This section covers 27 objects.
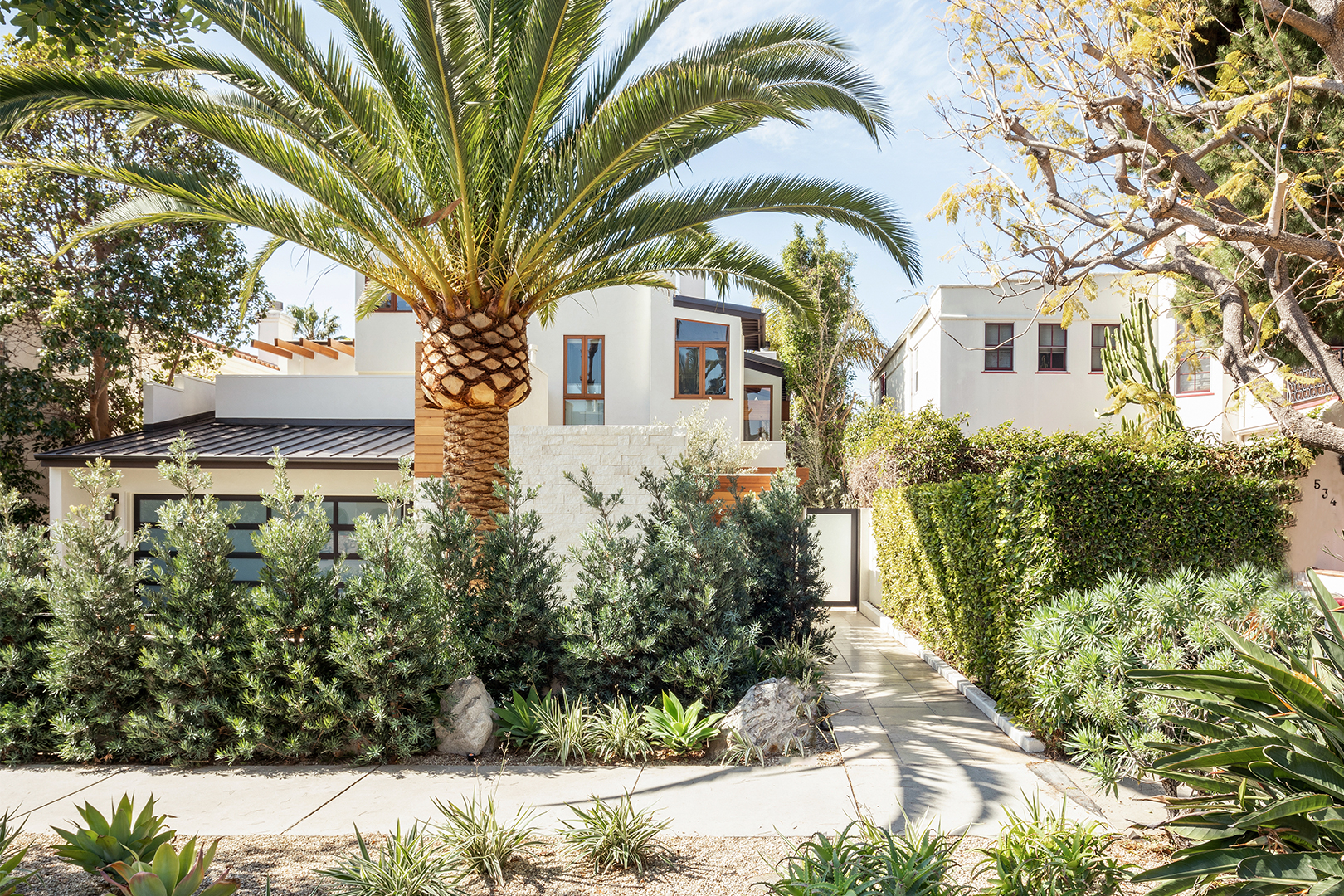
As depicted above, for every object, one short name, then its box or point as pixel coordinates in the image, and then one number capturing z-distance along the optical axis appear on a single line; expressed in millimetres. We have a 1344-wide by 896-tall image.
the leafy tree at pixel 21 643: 5848
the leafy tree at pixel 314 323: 34941
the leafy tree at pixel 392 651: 5730
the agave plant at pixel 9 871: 3256
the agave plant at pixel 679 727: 5844
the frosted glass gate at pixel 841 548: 14789
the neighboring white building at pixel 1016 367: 20547
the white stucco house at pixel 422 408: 9852
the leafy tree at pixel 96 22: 3836
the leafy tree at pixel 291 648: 5672
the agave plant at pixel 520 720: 6012
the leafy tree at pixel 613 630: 6293
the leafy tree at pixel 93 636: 5805
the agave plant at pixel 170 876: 2965
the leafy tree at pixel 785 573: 7668
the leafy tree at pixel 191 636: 5703
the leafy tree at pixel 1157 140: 6492
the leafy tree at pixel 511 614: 6402
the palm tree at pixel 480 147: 6211
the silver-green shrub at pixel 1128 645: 4598
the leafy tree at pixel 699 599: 6328
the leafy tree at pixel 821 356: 23438
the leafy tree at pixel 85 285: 13133
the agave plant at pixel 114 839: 3371
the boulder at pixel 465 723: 5996
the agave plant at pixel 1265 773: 2977
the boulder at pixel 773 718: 5934
